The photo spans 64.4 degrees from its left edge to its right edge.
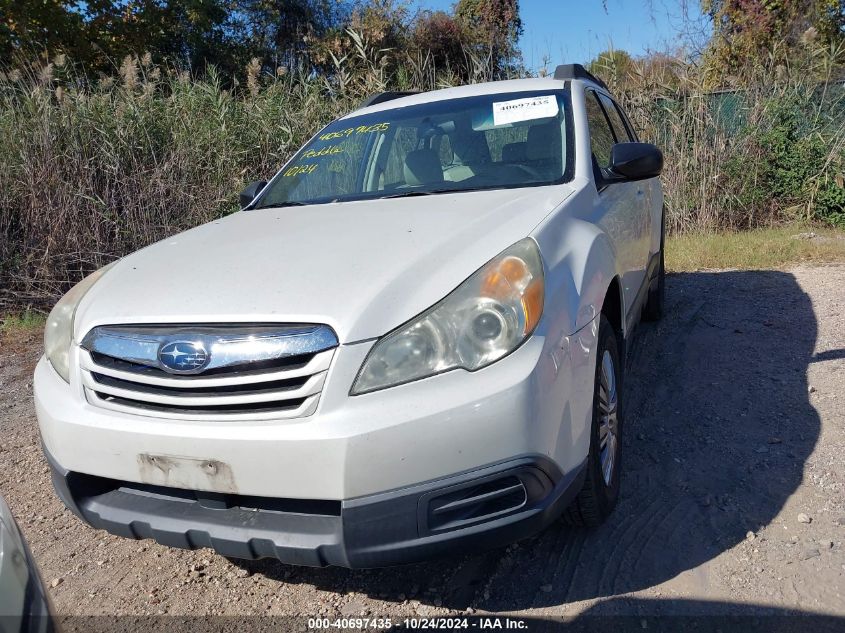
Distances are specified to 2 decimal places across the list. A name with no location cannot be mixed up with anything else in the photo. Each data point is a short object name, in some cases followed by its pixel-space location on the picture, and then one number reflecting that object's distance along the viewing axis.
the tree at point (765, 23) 11.37
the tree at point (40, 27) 11.95
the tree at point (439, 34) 16.12
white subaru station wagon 1.70
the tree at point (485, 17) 16.08
